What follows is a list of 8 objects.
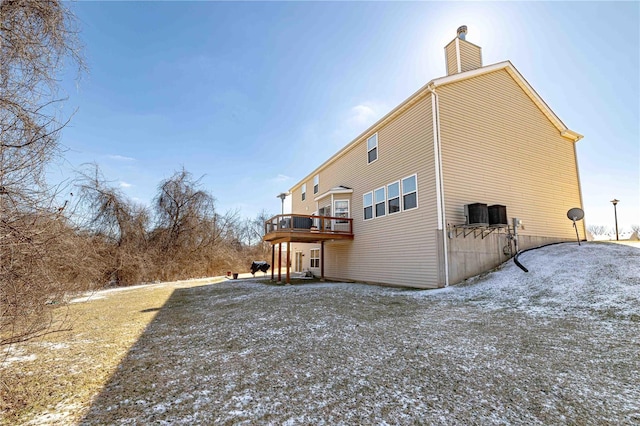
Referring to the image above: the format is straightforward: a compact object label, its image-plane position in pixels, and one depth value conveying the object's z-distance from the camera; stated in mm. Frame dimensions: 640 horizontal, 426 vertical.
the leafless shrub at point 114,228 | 16656
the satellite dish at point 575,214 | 10312
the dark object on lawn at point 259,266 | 19325
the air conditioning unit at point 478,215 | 8930
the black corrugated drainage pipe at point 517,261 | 8340
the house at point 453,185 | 9344
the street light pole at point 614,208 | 15002
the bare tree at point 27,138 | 2510
